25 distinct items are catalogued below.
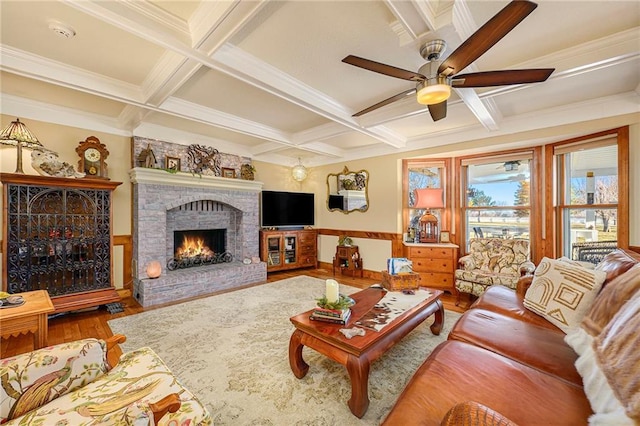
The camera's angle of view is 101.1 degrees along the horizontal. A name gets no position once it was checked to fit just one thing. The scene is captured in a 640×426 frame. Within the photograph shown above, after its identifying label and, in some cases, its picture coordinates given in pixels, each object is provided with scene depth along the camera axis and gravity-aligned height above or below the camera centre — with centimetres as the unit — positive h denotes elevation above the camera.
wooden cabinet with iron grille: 275 -27
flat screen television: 534 +9
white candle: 199 -60
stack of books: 187 -74
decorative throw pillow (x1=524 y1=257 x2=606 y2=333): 174 -59
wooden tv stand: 528 -75
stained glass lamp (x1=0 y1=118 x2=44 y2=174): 252 +77
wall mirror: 525 +45
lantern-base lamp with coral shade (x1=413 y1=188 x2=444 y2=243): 428 +8
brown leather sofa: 104 -79
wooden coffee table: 156 -86
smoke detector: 187 +135
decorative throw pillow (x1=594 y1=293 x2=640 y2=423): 89 -59
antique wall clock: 339 +76
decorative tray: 191 -64
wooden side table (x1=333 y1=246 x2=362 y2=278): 519 -94
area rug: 164 -122
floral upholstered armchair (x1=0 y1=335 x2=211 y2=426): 101 -79
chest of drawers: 406 -81
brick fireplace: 369 -19
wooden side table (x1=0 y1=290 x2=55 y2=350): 176 -72
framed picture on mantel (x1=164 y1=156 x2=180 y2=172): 407 +80
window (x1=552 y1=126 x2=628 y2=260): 297 +21
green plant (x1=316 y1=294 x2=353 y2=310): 194 -68
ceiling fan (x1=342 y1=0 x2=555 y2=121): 145 +93
